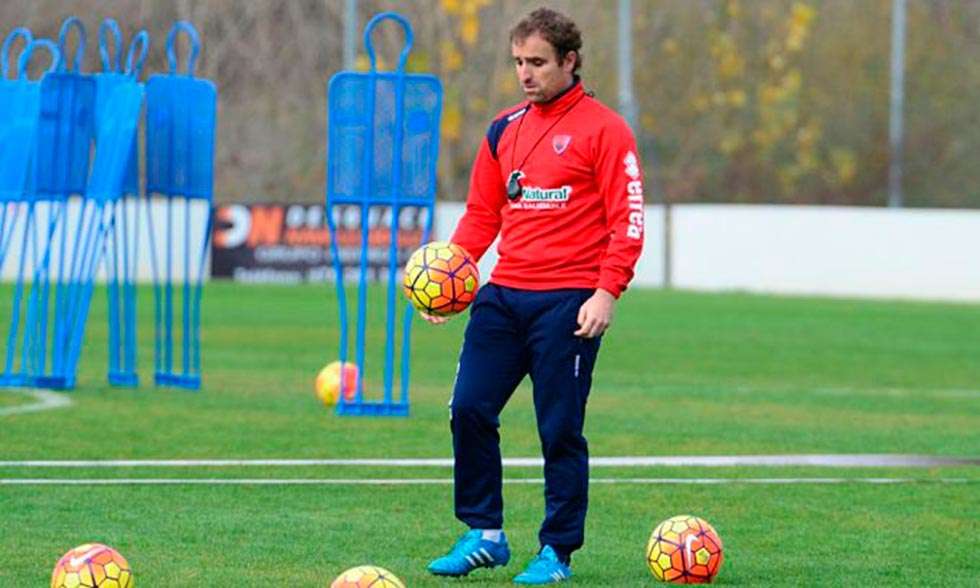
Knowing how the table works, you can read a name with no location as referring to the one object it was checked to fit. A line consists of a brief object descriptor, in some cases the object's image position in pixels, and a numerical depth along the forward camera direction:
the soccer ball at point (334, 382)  30.42
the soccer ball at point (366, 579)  14.44
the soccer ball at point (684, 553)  16.36
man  16.36
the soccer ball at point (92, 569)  14.80
